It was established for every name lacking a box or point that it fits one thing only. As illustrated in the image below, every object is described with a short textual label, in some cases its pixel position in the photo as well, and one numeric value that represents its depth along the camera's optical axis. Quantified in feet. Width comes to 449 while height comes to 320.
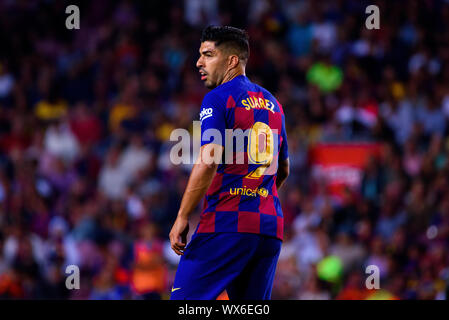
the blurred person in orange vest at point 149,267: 55.44
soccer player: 24.84
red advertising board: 61.46
